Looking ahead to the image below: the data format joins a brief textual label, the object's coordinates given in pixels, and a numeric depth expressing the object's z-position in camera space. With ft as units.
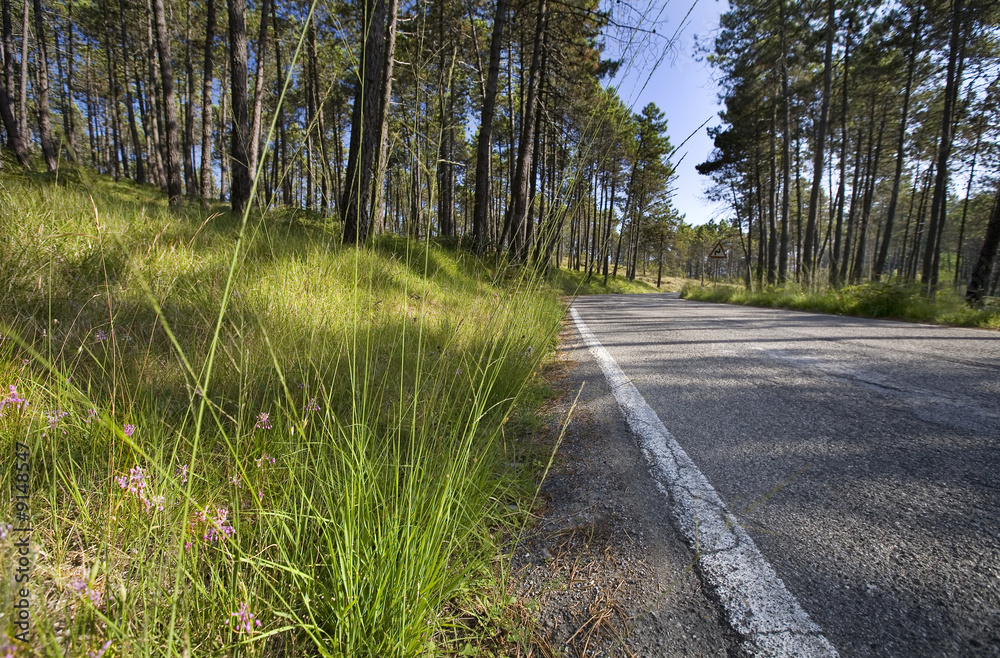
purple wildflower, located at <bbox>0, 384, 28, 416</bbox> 3.67
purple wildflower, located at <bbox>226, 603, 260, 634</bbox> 2.42
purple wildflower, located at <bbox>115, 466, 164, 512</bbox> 3.11
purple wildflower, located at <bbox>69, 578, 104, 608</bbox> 2.27
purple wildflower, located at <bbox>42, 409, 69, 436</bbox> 3.81
